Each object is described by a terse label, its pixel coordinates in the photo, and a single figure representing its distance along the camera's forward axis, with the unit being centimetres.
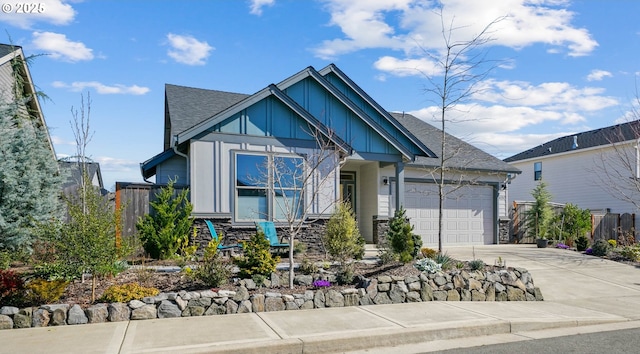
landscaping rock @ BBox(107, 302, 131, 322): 691
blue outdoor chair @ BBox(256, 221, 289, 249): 1104
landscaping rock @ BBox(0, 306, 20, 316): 655
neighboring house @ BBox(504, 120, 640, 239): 2352
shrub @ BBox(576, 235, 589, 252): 1488
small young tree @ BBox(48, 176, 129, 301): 734
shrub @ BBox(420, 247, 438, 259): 1068
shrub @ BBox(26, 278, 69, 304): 696
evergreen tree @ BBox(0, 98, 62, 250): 1008
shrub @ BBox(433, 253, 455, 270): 981
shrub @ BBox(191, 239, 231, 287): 799
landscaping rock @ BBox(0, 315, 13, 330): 650
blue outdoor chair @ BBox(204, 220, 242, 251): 1084
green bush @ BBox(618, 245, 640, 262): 1327
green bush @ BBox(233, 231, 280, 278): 855
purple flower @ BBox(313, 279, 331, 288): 855
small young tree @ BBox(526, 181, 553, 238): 1867
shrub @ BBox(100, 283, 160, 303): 718
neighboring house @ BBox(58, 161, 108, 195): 1177
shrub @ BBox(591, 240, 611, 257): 1388
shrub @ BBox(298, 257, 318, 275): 923
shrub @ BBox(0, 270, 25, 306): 685
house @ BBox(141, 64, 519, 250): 1209
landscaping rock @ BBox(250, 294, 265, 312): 766
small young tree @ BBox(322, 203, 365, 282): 1032
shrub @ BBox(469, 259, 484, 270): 991
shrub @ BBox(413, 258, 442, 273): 936
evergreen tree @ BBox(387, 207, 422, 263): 1002
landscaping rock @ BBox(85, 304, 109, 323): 683
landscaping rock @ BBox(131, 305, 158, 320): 702
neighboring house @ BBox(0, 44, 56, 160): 1233
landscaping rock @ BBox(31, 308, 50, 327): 663
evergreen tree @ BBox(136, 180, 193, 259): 1063
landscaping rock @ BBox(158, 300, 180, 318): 718
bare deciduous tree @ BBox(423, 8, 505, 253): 1174
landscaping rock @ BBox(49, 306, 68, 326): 671
